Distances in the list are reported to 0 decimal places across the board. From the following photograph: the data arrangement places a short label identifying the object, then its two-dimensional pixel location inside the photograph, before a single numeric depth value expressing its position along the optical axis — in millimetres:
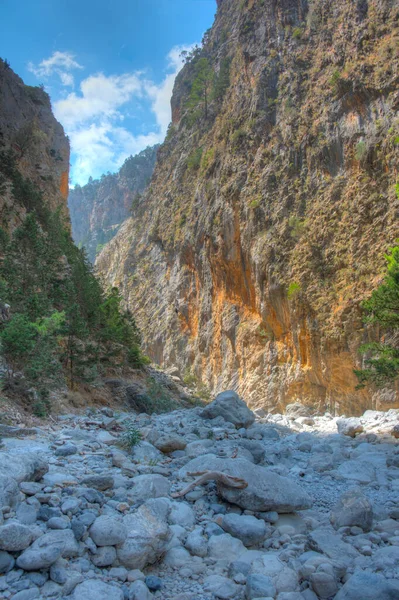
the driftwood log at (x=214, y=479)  4746
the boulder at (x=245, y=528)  4156
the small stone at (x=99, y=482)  4410
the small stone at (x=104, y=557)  3271
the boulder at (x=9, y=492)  3445
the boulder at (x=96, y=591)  2844
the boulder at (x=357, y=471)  6512
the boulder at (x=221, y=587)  3241
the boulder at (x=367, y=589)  2984
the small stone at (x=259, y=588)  3167
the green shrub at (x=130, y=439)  6470
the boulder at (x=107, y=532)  3412
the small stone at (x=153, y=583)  3252
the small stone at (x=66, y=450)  5430
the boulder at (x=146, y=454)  6094
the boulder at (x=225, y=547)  3875
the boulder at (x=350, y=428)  10867
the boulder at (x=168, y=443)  6738
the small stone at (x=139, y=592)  3027
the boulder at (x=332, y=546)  3834
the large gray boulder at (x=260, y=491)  4672
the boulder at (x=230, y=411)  10883
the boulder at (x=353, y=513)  4531
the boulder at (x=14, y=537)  2949
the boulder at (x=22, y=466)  3883
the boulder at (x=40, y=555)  2943
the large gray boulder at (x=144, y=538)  3406
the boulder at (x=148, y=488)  4484
